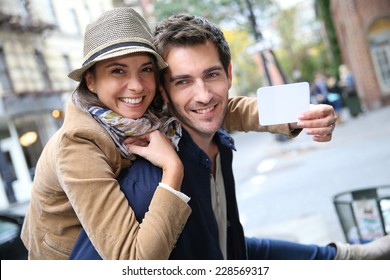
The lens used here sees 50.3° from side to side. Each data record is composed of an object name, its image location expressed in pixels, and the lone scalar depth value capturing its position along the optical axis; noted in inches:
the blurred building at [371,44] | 556.7
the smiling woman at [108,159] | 51.3
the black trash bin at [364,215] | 110.5
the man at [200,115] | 62.1
